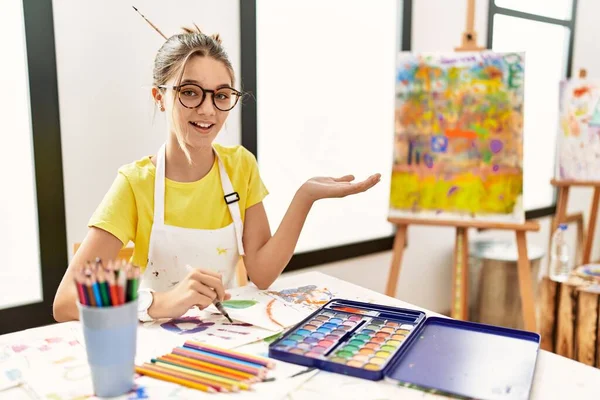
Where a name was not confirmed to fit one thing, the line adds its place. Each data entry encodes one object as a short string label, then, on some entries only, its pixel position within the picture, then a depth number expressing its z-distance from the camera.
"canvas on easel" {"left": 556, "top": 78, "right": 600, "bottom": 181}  3.07
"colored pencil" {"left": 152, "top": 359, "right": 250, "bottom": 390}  0.82
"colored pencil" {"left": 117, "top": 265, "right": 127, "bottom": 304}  0.77
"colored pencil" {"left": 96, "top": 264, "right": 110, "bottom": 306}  0.76
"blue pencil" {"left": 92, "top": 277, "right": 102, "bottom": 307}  0.75
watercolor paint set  0.84
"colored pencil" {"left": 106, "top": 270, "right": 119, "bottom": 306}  0.76
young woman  1.29
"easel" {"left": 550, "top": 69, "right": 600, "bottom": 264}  3.09
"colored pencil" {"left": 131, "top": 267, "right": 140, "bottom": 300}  0.78
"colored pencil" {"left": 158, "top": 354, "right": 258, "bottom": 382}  0.85
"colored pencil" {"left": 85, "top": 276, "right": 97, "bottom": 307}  0.75
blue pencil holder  0.76
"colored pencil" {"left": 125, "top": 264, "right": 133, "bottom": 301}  0.78
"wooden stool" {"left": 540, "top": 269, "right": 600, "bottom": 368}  2.12
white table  0.81
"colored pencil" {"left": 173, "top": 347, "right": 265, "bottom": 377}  0.86
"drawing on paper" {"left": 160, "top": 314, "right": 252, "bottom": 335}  1.06
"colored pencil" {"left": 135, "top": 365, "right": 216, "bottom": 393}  0.82
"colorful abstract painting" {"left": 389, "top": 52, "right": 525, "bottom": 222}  2.18
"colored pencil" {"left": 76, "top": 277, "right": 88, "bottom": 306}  0.75
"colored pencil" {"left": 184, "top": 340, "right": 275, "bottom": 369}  0.90
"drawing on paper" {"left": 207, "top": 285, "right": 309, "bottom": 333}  1.10
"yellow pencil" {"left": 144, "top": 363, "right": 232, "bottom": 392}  0.82
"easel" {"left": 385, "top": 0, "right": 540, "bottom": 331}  2.13
